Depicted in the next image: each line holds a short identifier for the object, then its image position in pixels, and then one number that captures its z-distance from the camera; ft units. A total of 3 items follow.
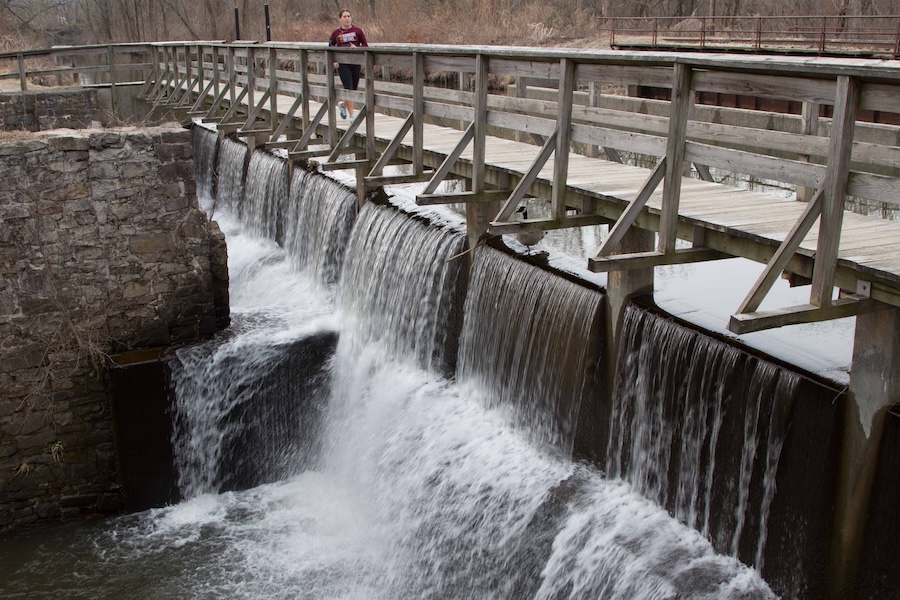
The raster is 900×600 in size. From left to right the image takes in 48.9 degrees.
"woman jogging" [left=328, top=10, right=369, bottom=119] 42.63
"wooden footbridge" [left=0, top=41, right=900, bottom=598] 16.51
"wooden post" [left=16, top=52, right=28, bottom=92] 65.83
